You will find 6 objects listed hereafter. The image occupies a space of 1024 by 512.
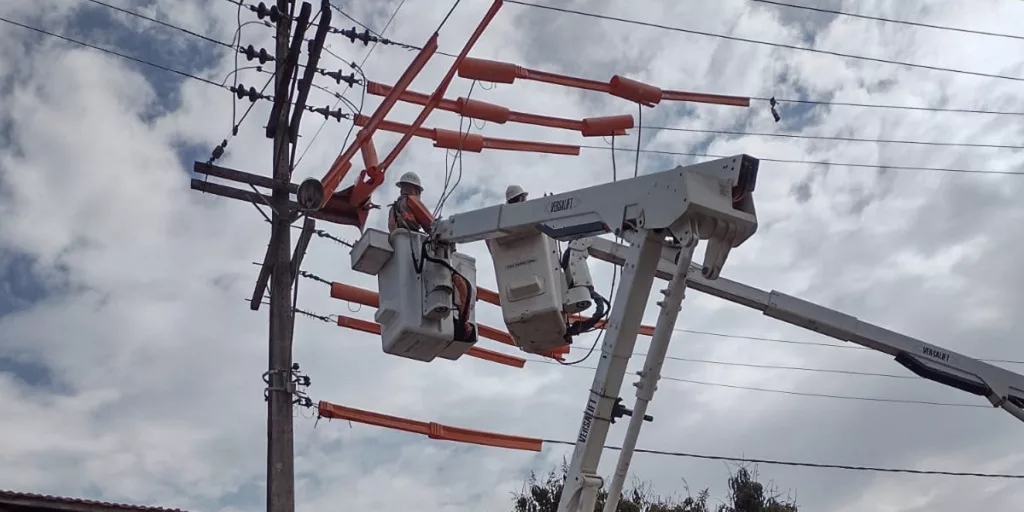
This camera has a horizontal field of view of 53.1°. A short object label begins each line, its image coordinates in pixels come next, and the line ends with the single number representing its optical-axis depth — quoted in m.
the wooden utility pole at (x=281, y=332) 8.84
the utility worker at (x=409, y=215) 8.34
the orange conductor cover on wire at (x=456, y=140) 10.05
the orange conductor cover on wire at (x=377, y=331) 10.88
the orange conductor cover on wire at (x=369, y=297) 10.56
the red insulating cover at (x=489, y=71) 8.95
